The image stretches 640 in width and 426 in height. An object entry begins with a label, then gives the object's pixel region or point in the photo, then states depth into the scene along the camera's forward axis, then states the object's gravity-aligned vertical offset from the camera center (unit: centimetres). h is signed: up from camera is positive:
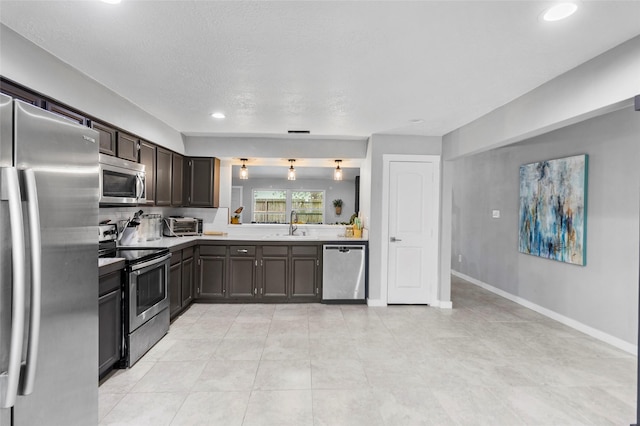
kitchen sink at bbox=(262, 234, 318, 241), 466 -38
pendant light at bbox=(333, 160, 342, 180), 537 +64
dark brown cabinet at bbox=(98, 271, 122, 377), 245 -86
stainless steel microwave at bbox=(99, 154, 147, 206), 298 +26
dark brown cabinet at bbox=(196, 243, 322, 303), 462 -86
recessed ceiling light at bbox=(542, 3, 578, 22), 169 +106
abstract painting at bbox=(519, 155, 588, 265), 371 +6
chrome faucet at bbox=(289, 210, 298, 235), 526 -27
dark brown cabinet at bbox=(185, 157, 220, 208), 491 +43
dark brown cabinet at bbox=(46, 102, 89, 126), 238 +73
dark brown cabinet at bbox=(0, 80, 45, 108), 201 +73
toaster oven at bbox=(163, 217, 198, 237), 466 -24
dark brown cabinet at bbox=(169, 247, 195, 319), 383 -87
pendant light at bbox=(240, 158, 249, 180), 525 +62
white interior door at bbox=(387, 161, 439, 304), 465 -29
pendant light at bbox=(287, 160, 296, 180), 547 +63
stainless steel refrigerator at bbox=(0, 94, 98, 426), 104 -22
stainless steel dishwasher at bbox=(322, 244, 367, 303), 466 -81
